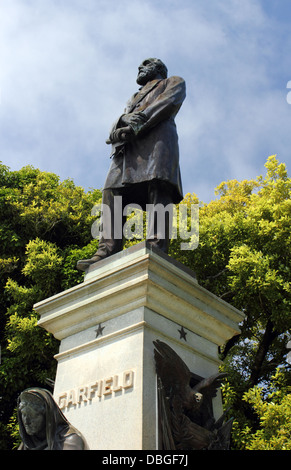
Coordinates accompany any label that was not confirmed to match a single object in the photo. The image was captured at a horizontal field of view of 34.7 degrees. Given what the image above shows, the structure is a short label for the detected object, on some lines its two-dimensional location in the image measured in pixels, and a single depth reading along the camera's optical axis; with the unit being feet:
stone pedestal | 11.32
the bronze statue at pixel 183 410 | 11.45
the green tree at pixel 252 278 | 37.24
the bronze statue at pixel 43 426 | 11.34
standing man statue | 16.15
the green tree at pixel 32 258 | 39.50
